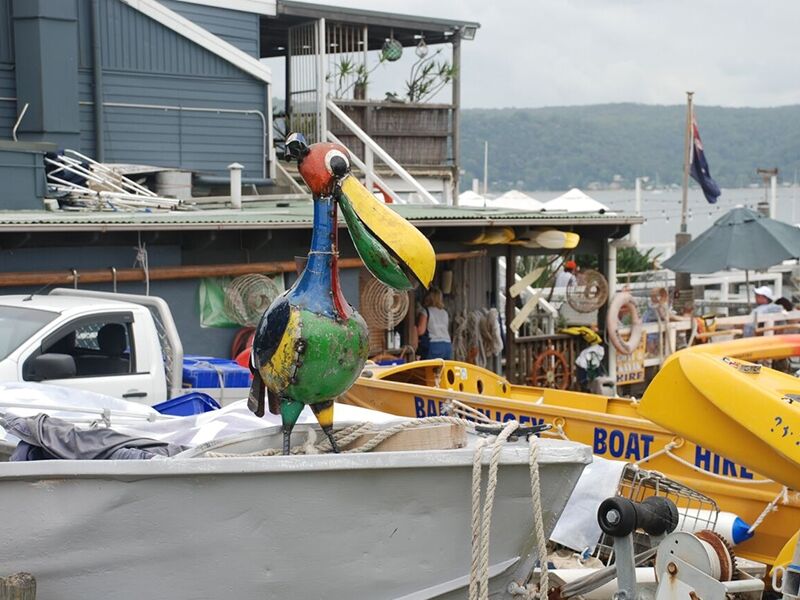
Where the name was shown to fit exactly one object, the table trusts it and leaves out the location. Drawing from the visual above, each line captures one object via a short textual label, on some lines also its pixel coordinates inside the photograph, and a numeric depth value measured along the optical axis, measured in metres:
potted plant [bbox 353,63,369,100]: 22.80
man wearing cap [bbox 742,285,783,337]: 19.12
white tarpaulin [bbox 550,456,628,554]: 8.05
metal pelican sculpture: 5.60
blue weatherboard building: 13.38
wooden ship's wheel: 18.14
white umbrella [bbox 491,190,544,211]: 29.25
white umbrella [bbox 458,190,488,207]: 32.46
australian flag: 27.86
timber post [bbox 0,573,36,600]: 5.23
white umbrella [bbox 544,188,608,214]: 28.72
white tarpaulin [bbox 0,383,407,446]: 6.93
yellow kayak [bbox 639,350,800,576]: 6.05
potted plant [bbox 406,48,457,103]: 23.42
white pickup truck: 9.09
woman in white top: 17.05
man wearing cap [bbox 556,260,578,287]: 23.06
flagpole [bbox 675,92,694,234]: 27.20
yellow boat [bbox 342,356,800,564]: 8.82
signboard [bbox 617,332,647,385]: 18.97
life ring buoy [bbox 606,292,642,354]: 18.34
